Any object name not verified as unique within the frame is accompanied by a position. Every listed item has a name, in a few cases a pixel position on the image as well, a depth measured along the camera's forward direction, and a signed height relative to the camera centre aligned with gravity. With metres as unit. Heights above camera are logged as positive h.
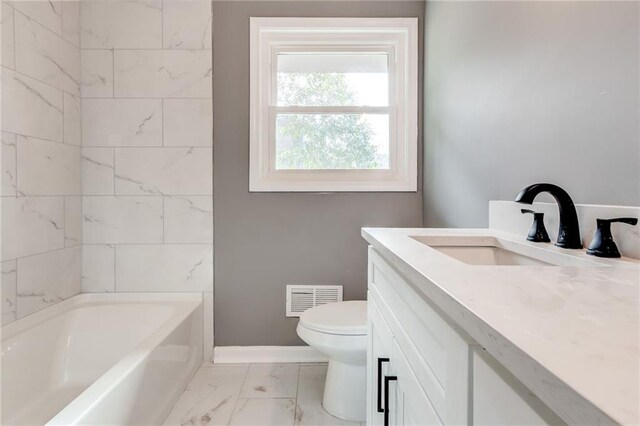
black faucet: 0.87 -0.03
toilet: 1.54 -0.65
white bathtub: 1.26 -0.72
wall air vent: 2.22 -0.59
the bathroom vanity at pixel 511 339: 0.28 -0.13
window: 2.23 +0.60
